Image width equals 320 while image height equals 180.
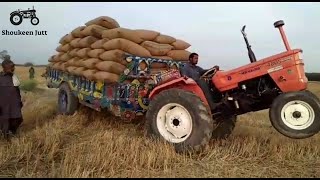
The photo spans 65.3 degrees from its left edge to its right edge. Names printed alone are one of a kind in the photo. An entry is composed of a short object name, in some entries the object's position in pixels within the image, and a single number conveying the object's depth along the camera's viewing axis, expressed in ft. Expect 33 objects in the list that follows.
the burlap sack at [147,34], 16.01
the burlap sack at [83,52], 16.96
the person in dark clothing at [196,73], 12.04
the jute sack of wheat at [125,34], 15.62
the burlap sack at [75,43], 18.12
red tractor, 10.21
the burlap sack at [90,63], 15.79
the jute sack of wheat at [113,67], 14.47
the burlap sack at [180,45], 16.90
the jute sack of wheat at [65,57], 19.03
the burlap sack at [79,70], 16.43
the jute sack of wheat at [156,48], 15.78
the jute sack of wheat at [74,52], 18.05
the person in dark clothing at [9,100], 13.27
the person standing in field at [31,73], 50.56
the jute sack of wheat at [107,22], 17.30
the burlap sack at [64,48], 19.22
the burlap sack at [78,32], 18.26
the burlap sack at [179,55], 16.43
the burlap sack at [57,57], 20.19
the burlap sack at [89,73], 15.30
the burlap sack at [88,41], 17.14
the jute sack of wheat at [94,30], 17.10
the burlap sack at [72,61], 17.67
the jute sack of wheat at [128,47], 15.05
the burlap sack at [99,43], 16.00
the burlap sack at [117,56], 14.77
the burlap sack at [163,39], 16.55
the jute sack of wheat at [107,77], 14.37
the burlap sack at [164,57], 15.79
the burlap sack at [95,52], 15.87
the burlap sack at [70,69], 17.30
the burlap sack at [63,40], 19.90
